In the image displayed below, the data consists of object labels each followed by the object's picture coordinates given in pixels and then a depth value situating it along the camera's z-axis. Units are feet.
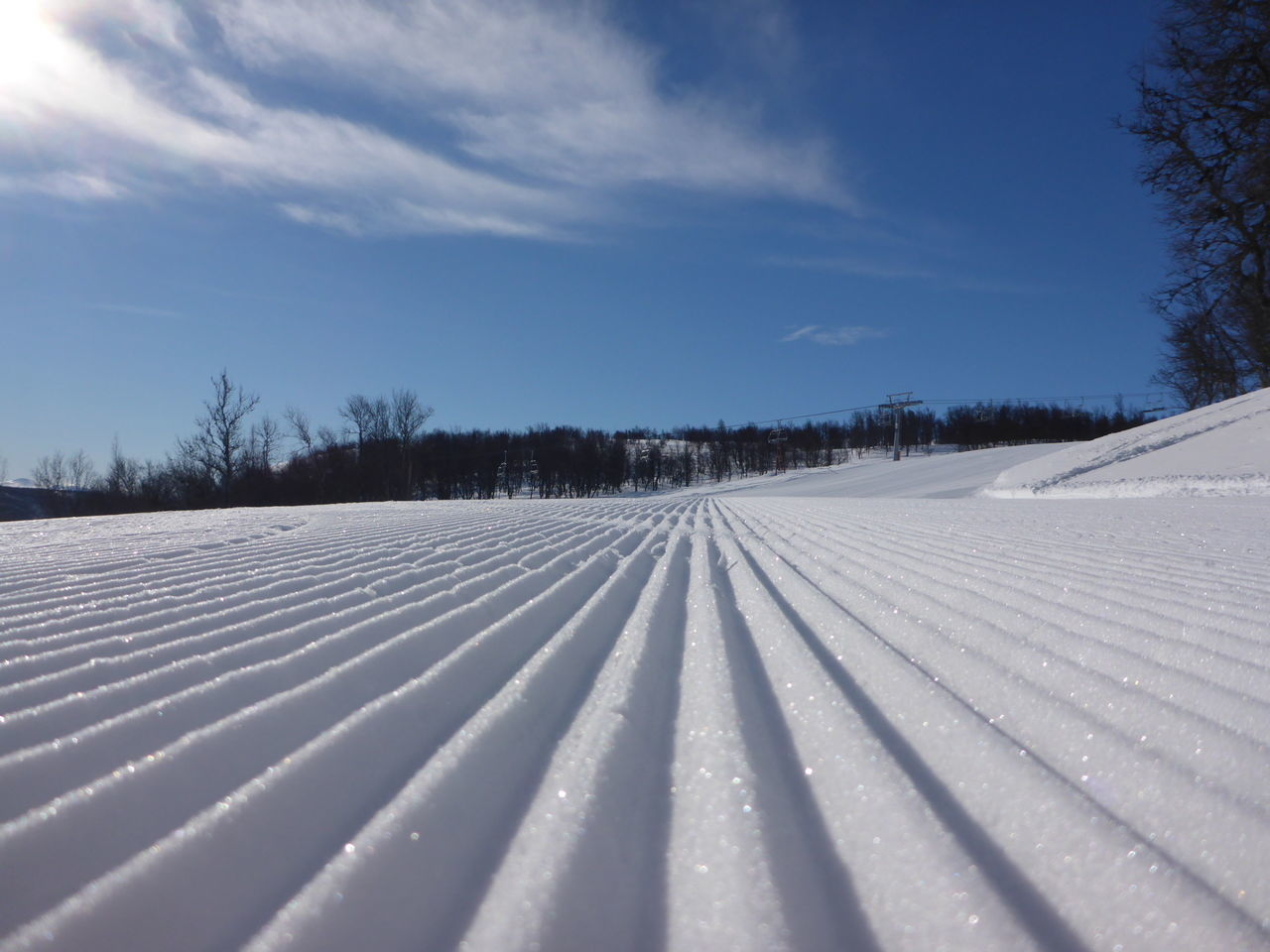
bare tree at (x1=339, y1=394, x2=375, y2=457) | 129.70
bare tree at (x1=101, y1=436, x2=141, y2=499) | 115.85
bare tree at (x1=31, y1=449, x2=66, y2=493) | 132.87
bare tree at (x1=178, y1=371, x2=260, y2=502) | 104.01
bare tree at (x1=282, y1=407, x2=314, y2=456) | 124.57
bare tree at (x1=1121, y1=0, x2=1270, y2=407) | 44.01
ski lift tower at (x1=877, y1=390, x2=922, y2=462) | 117.88
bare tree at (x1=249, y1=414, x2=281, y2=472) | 109.91
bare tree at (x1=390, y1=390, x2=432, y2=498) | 128.98
